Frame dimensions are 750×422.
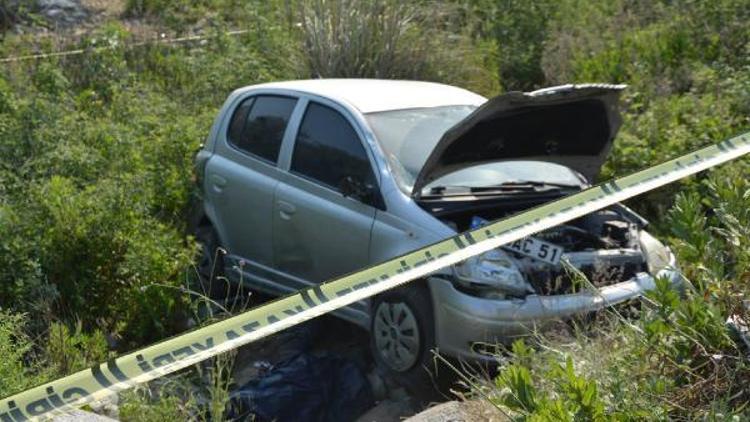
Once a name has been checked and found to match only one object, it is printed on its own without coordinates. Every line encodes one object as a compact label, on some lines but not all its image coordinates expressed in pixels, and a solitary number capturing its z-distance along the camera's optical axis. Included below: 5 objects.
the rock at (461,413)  4.47
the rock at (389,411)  6.19
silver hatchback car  6.20
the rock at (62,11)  15.55
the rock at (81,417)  4.92
